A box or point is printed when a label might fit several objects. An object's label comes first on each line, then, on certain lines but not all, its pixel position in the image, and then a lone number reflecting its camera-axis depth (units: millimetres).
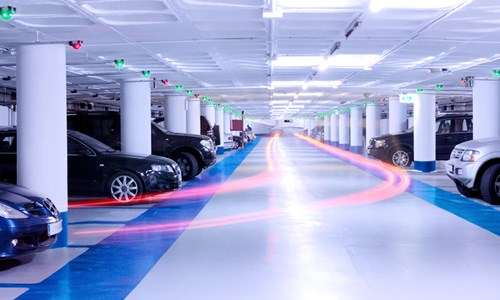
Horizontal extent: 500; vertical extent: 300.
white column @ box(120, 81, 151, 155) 14641
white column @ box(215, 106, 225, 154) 31953
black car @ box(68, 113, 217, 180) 15984
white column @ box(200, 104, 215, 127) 29884
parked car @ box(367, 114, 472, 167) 20109
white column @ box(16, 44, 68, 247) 7484
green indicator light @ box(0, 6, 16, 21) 6254
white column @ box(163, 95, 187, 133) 20234
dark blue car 6043
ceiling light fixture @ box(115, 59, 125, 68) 11234
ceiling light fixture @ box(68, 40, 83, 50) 8148
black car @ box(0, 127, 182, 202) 11094
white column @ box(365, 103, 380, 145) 30359
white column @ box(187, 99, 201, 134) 23500
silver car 11023
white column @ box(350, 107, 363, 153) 35294
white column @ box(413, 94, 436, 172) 19094
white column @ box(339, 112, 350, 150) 42562
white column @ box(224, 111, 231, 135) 41819
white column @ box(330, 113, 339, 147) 47750
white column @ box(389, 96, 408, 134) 25156
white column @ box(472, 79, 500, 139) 15336
